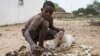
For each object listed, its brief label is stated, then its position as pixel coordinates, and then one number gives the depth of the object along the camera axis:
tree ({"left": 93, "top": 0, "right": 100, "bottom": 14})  23.92
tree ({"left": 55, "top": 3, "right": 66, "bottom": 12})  27.55
